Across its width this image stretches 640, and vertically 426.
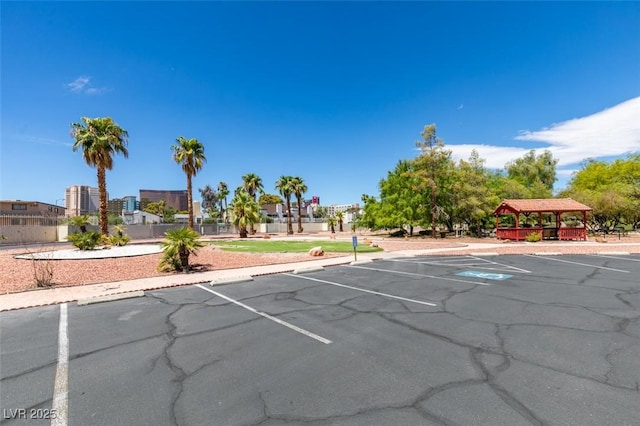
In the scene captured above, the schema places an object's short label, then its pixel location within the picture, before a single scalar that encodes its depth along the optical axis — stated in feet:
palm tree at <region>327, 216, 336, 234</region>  186.88
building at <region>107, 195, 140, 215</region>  453.17
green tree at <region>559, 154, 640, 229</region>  120.11
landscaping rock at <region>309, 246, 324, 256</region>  59.36
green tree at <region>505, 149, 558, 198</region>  175.32
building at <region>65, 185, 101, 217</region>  384.68
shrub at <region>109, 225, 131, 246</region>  75.61
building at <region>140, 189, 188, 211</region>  538.06
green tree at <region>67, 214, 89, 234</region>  80.07
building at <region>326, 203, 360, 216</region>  289.33
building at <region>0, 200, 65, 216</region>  153.66
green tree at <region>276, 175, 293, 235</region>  175.32
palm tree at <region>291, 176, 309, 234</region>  176.86
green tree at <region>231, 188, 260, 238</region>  138.72
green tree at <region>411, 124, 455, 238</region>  115.24
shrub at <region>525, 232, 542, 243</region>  91.40
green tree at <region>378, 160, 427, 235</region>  119.85
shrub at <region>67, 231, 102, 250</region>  63.67
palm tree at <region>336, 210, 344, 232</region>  202.08
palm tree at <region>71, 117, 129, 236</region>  83.34
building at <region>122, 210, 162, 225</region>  209.97
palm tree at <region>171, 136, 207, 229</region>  120.45
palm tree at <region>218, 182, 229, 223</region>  300.20
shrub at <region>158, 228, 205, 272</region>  43.21
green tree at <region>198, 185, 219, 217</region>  352.28
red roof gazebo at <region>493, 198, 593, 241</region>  94.94
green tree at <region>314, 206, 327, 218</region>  395.18
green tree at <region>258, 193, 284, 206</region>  431.02
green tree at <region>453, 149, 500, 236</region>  112.57
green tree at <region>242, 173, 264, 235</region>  170.09
